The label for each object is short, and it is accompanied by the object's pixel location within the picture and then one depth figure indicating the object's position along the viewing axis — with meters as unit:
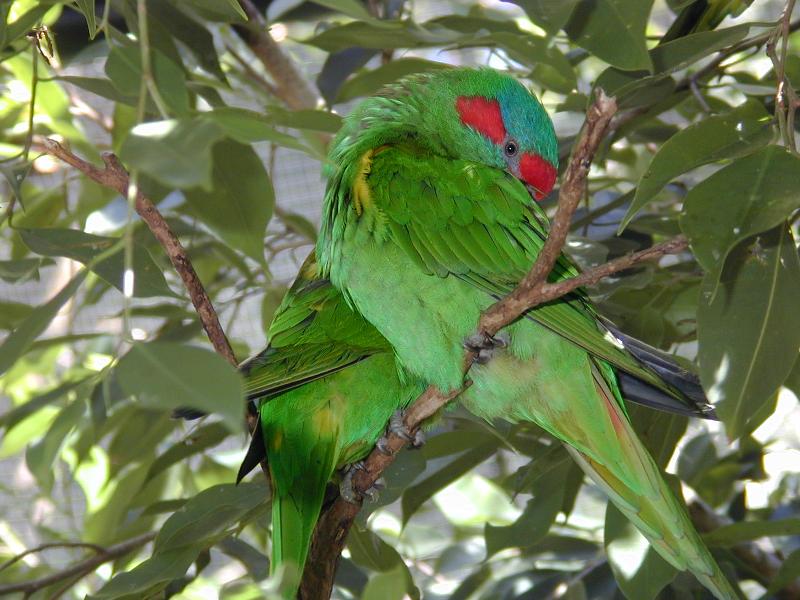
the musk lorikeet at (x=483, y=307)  1.54
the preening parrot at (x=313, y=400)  1.55
